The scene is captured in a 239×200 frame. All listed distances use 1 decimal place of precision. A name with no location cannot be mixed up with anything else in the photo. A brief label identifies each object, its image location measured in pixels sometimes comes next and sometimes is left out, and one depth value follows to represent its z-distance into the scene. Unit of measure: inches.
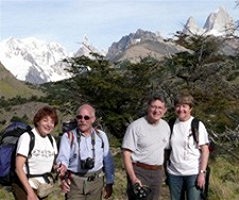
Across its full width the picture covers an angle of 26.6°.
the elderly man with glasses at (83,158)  184.9
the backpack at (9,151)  176.1
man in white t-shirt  193.9
